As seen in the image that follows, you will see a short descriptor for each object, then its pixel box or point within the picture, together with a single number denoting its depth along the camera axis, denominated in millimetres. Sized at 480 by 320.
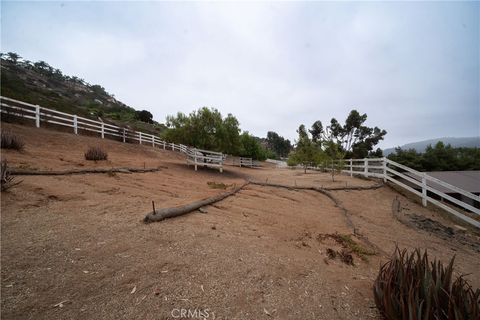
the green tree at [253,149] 40291
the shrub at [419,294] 2020
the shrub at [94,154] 8969
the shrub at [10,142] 7375
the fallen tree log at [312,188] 8943
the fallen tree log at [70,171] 5289
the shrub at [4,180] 4097
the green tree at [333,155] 13034
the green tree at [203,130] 15305
